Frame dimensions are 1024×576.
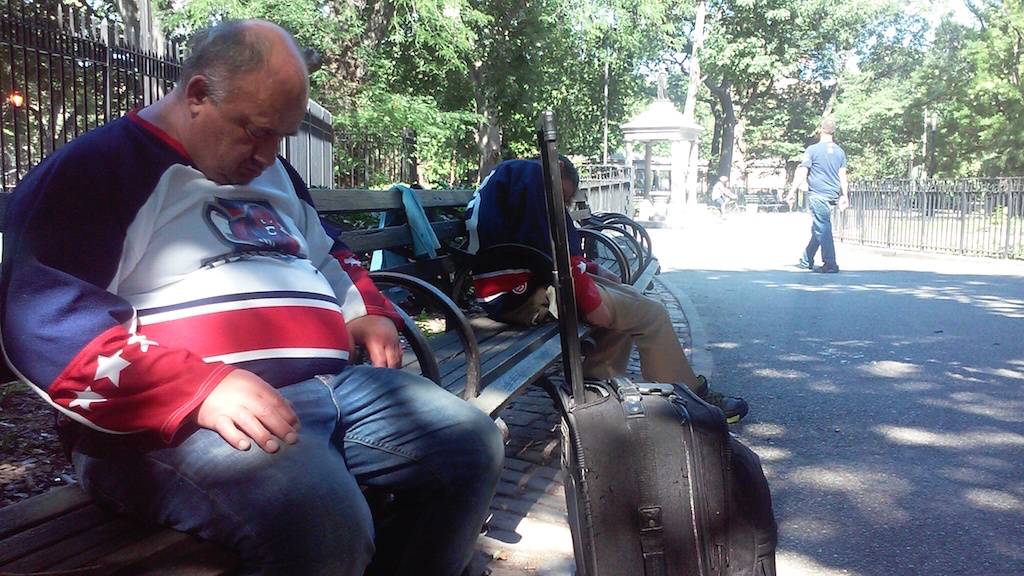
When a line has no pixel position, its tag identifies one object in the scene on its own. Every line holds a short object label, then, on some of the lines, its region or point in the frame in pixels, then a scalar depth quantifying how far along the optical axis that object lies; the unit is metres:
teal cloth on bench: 4.36
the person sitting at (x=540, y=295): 4.21
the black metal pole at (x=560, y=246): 2.35
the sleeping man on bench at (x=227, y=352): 1.58
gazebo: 25.06
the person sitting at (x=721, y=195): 38.43
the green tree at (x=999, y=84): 32.16
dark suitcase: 2.26
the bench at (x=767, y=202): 54.19
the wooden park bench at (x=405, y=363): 1.53
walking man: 11.82
